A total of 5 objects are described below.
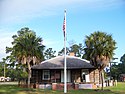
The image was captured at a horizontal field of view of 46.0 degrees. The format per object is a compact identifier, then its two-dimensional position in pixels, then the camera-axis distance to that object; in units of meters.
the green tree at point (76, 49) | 49.31
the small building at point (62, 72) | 21.54
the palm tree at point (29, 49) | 20.87
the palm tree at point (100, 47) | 16.66
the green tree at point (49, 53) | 54.60
